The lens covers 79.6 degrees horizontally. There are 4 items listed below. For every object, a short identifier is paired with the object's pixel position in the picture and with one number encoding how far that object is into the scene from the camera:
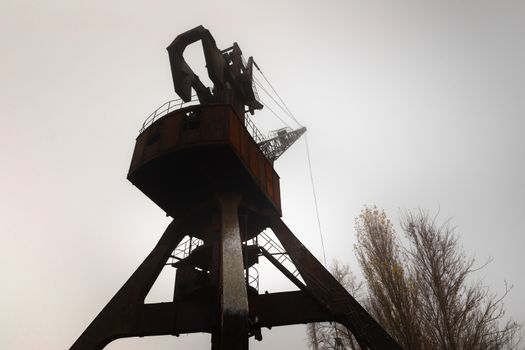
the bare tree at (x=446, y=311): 9.58
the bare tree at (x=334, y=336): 17.95
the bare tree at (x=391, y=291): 10.88
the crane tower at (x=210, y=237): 7.89
